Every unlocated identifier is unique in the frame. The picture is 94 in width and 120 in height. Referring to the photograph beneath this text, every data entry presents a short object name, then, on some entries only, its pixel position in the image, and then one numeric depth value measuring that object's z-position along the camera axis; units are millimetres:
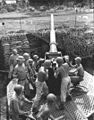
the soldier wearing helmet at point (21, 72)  8039
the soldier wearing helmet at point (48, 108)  5709
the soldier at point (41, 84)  7023
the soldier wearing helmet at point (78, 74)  8162
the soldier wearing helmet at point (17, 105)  6304
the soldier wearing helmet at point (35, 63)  9061
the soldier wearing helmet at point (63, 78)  7234
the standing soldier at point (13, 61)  9977
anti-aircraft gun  9719
